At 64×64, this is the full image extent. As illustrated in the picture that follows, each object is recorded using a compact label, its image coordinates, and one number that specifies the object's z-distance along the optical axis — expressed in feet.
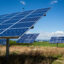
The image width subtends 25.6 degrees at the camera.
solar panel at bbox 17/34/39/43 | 103.04
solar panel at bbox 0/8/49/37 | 28.69
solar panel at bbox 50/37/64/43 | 116.98
